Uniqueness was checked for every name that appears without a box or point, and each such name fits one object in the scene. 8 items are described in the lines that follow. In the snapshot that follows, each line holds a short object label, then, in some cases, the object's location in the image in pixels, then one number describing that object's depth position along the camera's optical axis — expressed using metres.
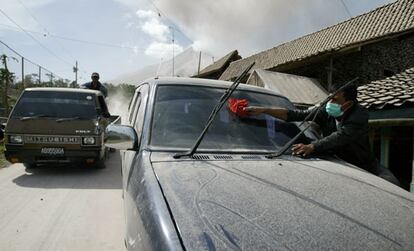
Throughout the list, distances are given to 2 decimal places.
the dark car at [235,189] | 1.46
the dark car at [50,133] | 7.09
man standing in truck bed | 10.22
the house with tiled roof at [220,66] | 33.78
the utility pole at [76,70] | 57.29
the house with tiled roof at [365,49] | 15.33
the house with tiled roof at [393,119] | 6.52
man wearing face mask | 3.25
